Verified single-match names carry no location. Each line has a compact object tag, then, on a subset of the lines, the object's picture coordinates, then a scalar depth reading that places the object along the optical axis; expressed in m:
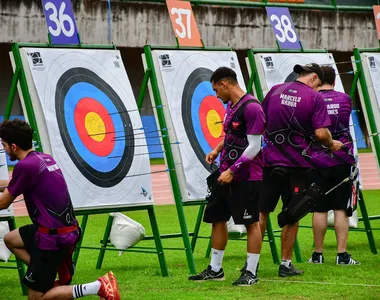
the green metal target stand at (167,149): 16.49
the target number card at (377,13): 22.02
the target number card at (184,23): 18.50
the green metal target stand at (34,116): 15.52
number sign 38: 20.53
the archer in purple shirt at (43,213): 13.01
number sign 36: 16.55
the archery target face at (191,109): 17.41
